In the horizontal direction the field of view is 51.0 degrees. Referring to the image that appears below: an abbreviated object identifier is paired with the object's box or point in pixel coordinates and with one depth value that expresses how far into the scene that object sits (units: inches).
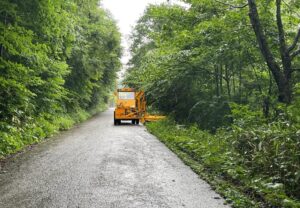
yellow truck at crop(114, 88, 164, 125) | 853.2
